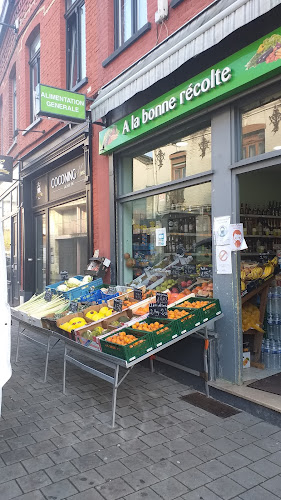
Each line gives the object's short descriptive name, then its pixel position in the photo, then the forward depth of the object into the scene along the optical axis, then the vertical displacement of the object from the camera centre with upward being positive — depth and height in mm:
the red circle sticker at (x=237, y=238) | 4441 +54
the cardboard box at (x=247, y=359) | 4953 -1522
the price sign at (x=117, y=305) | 4848 -775
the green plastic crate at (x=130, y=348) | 3594 -1014
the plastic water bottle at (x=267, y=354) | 5062 -1487
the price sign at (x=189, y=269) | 5727 -391
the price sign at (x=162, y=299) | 4329 -635
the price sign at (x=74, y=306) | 5168 -840
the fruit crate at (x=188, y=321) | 4043 -838
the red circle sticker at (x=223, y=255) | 4527 -147
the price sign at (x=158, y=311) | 4234 -751
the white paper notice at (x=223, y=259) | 4492 -197
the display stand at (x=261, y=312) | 5039 -948
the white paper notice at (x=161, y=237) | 6281 +110
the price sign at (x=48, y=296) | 5875 -793
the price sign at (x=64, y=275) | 7045 -570
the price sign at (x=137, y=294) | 5265 -695
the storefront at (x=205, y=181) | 4254 +889
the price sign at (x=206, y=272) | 5201 -397
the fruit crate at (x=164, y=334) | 3856 -927
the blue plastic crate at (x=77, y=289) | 5875 -720
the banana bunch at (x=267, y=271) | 5151 -391
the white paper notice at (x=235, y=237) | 4438 +65
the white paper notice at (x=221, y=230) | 4488 +157
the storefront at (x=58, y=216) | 8328 +742
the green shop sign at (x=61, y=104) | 6426 +2460
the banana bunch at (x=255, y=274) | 5047 -419
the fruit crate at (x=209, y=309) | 4240 -753
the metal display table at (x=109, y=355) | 3768 -1185
